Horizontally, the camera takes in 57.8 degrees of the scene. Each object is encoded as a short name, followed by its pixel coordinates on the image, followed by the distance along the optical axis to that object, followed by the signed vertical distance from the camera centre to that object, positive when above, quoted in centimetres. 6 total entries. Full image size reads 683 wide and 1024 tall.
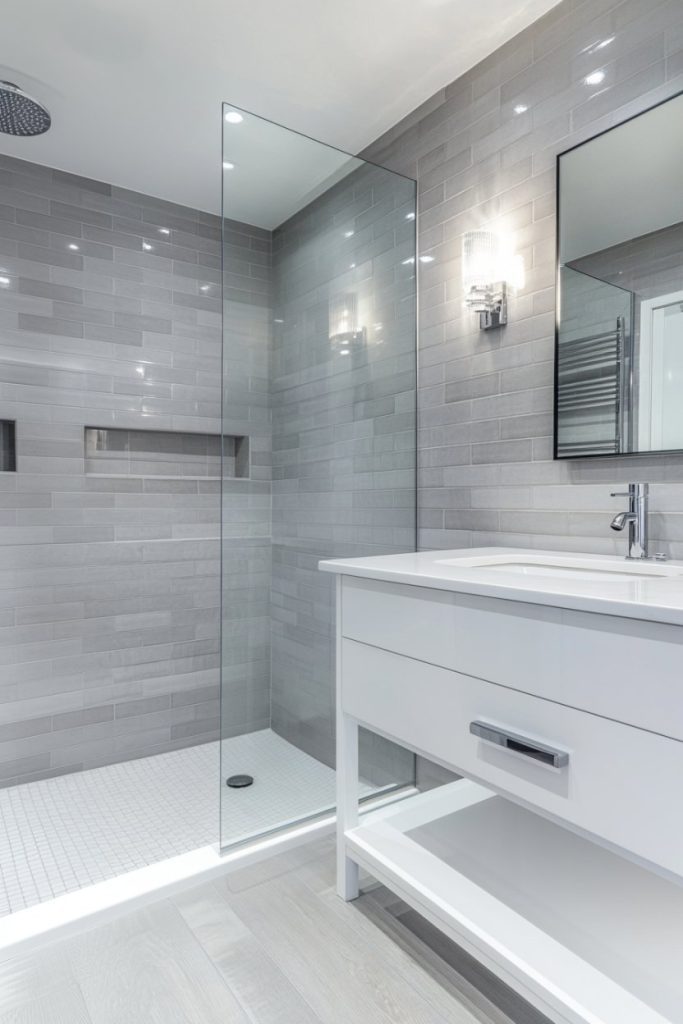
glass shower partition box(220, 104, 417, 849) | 186 +22
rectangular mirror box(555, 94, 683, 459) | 145 +53
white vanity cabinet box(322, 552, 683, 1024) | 96 -49
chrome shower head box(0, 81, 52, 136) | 200 +131
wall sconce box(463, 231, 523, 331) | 188 +70
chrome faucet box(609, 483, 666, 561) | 146 -4
